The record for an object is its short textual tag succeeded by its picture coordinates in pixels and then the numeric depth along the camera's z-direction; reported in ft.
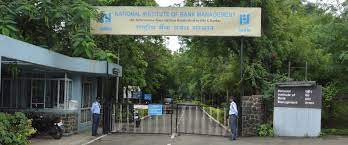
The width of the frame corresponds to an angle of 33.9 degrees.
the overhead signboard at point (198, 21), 78.54
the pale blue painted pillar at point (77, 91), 82.47
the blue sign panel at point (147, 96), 191.92
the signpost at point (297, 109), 75.77
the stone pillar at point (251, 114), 78.64
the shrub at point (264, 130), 77.80
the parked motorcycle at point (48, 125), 69.82
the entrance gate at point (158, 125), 87.92
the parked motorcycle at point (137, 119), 96.27
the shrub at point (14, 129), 46.78
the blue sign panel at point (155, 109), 88.33
